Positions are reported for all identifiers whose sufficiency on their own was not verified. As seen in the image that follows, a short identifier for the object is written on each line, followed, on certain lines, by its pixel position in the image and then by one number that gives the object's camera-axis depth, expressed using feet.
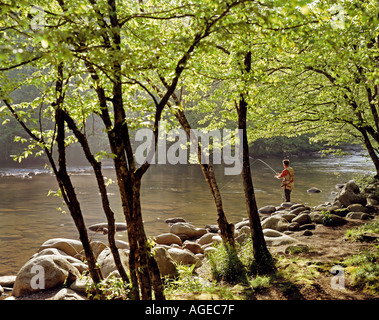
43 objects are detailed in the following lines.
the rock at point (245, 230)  37.40
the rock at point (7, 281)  27.68
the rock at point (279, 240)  29.07
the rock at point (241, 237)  34.35
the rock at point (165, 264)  26.32
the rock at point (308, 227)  35.55
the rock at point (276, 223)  37.81
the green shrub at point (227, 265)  23.26
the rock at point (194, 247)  37.04
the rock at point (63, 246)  35.55
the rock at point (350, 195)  43.27
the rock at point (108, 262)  27.02
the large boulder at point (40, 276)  23.81
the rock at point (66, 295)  21.42
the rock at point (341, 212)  39.29
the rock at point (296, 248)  25.96
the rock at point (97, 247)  34.70
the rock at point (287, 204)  52.98
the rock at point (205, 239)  40.81
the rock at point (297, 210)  46.27
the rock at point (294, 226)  36.52
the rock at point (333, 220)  35.46
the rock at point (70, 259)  29.47
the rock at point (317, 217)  37.48
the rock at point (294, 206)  50.00
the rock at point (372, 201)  45.08
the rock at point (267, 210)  54.60
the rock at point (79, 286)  23.09
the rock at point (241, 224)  44.48
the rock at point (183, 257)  30.42
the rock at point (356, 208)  40.04
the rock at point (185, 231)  43.88
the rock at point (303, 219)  38.16
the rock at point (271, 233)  32.84
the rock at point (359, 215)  36.55
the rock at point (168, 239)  39.73
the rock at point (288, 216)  42.56
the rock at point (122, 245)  37.29
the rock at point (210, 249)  30.75
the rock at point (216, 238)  37.52
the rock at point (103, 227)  47.03
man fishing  48.10
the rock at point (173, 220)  50.07
